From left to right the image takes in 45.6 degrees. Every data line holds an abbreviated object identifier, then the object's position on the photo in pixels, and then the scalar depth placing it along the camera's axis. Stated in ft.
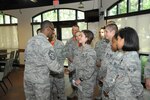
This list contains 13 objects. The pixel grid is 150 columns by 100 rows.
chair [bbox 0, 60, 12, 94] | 14.67
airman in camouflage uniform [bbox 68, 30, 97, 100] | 8.50
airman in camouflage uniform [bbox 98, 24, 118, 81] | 7.83
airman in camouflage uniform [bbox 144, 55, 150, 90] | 8.04
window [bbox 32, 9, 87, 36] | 25.44
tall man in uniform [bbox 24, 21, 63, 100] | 7.83
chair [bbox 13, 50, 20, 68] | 25.56
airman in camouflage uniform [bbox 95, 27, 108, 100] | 12.60
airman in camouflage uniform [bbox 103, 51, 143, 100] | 5.52
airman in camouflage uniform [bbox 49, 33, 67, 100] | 11.30
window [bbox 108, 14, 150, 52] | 16.33
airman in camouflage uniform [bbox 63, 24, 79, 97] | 13.09
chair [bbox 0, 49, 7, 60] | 24.82
